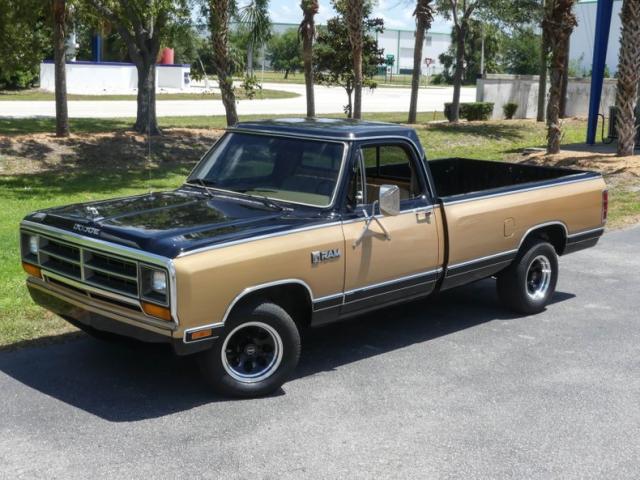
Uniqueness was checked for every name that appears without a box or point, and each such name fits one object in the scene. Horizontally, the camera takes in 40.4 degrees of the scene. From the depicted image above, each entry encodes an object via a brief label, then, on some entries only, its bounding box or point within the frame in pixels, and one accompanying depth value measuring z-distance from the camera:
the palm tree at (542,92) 30.27
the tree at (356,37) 24.16
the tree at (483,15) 29.88
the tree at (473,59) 64.50
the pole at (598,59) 21.47
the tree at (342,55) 29.42
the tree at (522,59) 63.18
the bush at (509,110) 32.59
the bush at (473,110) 30.92
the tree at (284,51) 86.00
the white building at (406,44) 120.62
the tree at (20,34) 19.62
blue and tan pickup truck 5.50
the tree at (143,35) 19.52
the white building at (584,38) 63.72
